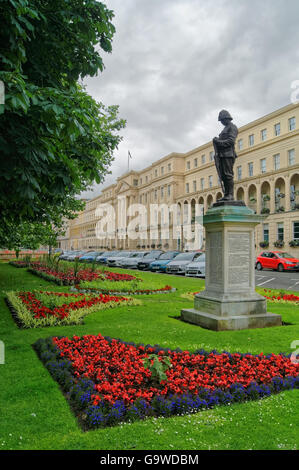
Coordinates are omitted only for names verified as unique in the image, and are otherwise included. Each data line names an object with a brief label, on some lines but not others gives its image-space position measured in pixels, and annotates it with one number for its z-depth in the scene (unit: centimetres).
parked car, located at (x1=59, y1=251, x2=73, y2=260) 5371
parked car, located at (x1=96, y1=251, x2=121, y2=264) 4191
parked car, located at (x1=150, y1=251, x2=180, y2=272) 2786
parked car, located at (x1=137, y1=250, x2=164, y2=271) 3134
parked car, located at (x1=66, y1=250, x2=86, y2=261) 5034
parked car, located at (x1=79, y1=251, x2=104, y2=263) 4446
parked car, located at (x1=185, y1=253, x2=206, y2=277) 2253
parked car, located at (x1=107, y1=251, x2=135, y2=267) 3715
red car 2827
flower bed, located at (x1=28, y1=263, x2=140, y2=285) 1672
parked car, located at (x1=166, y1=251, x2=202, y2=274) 2525
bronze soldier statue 846
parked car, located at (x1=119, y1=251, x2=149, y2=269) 3354
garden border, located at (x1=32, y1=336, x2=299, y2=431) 354
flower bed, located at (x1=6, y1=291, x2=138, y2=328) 812
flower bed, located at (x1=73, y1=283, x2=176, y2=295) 1429
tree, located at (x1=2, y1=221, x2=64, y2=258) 1712
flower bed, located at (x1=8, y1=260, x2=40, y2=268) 2984
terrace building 4303
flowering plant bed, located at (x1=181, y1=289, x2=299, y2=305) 1172
